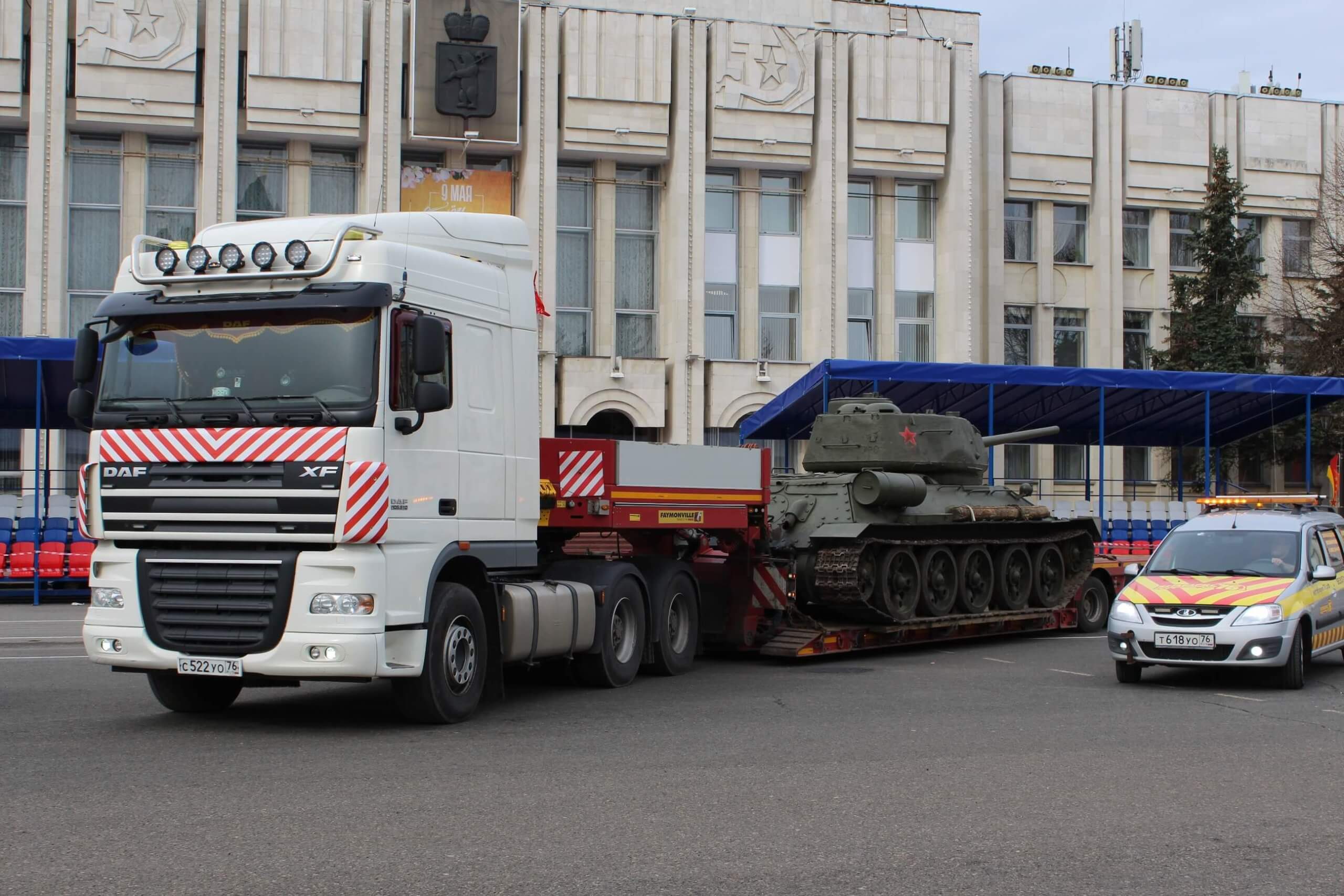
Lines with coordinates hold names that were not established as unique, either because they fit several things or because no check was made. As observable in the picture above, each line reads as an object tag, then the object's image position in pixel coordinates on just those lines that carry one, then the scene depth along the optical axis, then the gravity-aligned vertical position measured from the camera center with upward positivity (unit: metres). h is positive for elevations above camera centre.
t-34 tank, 16.30 -0.38
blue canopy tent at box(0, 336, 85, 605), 21.03 +1.54
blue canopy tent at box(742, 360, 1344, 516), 26.09 +1.99
